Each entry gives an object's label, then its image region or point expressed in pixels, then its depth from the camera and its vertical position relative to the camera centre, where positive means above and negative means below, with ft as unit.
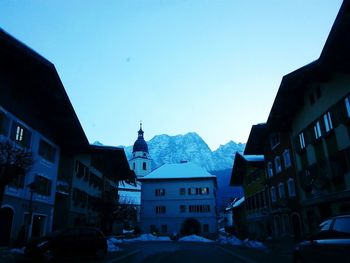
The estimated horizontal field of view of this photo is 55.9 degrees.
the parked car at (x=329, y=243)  23.33 -0.60
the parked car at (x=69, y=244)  47.80 -0.83
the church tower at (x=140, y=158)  348.86 +81.57
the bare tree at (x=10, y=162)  48.37 +11.45
